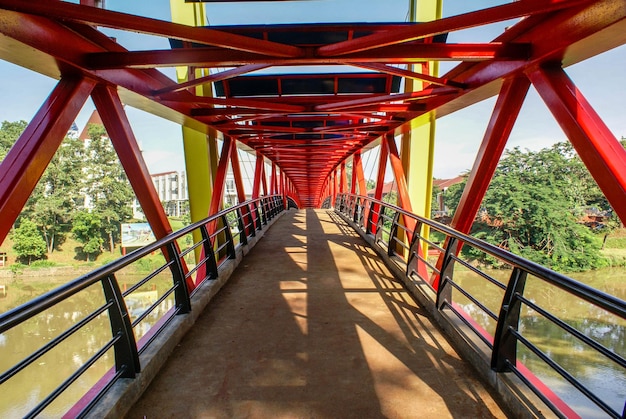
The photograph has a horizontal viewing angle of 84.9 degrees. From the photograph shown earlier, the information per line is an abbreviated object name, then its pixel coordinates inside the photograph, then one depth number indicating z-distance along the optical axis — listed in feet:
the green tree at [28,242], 120.26
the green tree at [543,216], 84.58
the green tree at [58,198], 126.00
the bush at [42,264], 120.06
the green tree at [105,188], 141.18
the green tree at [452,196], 108.26
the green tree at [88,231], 133.18
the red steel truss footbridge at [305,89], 7.50
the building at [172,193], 177.78
